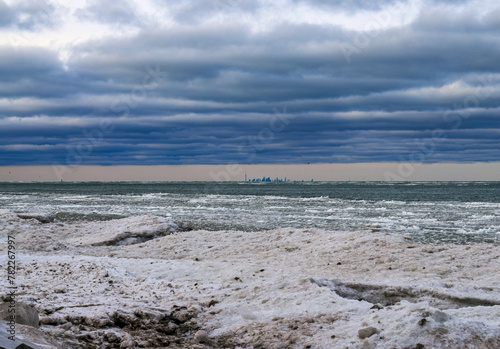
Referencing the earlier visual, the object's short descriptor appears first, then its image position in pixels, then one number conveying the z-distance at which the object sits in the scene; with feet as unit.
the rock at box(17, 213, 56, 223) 65.21
